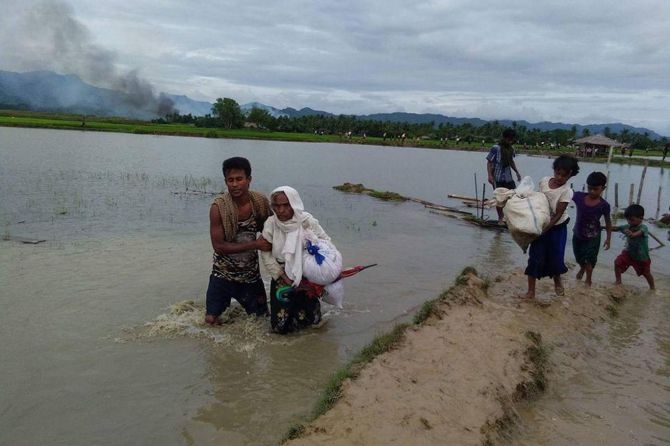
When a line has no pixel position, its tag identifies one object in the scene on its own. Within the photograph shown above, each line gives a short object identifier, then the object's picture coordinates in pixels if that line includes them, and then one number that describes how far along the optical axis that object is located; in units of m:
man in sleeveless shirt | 4.60
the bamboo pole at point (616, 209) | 15.65
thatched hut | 53.78
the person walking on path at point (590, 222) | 6.12
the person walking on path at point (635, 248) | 6.77
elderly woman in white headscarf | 4.47
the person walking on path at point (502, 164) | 9.41
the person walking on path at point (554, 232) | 5.54
